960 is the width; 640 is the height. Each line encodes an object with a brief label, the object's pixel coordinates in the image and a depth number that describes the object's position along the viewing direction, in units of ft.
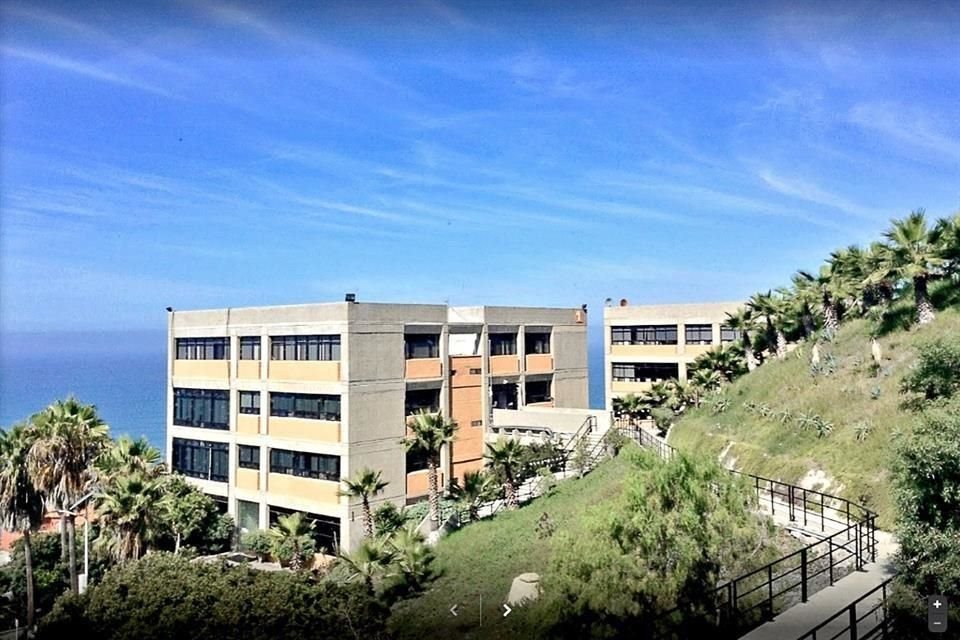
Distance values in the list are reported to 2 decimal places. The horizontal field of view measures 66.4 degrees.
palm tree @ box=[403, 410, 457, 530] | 98.78
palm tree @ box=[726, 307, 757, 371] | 134.82
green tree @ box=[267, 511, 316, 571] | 95.20
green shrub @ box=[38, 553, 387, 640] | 48.83
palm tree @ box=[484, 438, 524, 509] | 95.96
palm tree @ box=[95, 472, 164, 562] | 86.89
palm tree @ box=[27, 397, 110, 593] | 84.69
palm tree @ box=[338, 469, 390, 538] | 94.38
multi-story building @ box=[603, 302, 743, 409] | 170.81
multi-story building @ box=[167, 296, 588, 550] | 112.27
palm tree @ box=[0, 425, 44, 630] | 83.25
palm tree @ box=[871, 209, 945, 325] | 91.86
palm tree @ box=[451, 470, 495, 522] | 96.32
